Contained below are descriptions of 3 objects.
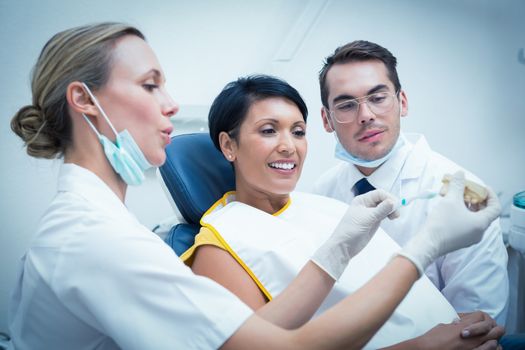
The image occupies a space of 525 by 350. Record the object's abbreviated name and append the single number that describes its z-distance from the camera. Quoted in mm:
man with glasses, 1446
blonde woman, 788
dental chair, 1454
